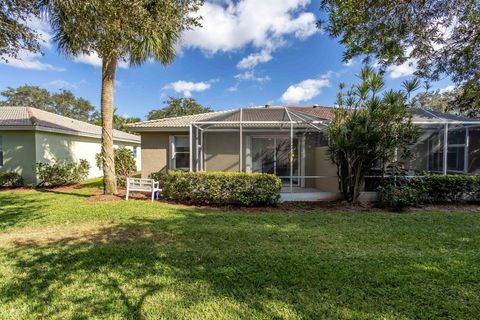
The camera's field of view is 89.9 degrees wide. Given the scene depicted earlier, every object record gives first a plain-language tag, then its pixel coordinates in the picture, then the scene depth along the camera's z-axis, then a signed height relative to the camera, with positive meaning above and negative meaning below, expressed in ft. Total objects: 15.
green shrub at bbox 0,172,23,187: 38.78 -4.14
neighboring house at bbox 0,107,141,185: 40.16 +2.54
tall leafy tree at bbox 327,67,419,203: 24.59 +3.27
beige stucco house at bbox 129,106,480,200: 33.73 +1.25
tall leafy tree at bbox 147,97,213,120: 134.92 +26.75
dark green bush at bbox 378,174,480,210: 26.40 -3.58
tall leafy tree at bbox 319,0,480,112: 19.69 +11.16
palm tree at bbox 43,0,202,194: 16.78 +10.19
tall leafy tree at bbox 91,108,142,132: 103.60 +16.41
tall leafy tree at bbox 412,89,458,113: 91.80 +23.32
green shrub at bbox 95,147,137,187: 48.47 -1.57
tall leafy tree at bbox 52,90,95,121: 148.87 +31.28
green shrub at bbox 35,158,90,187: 39.65 -3.23
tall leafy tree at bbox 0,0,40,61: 16.97 +9.28
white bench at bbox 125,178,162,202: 28.68 -3.75
